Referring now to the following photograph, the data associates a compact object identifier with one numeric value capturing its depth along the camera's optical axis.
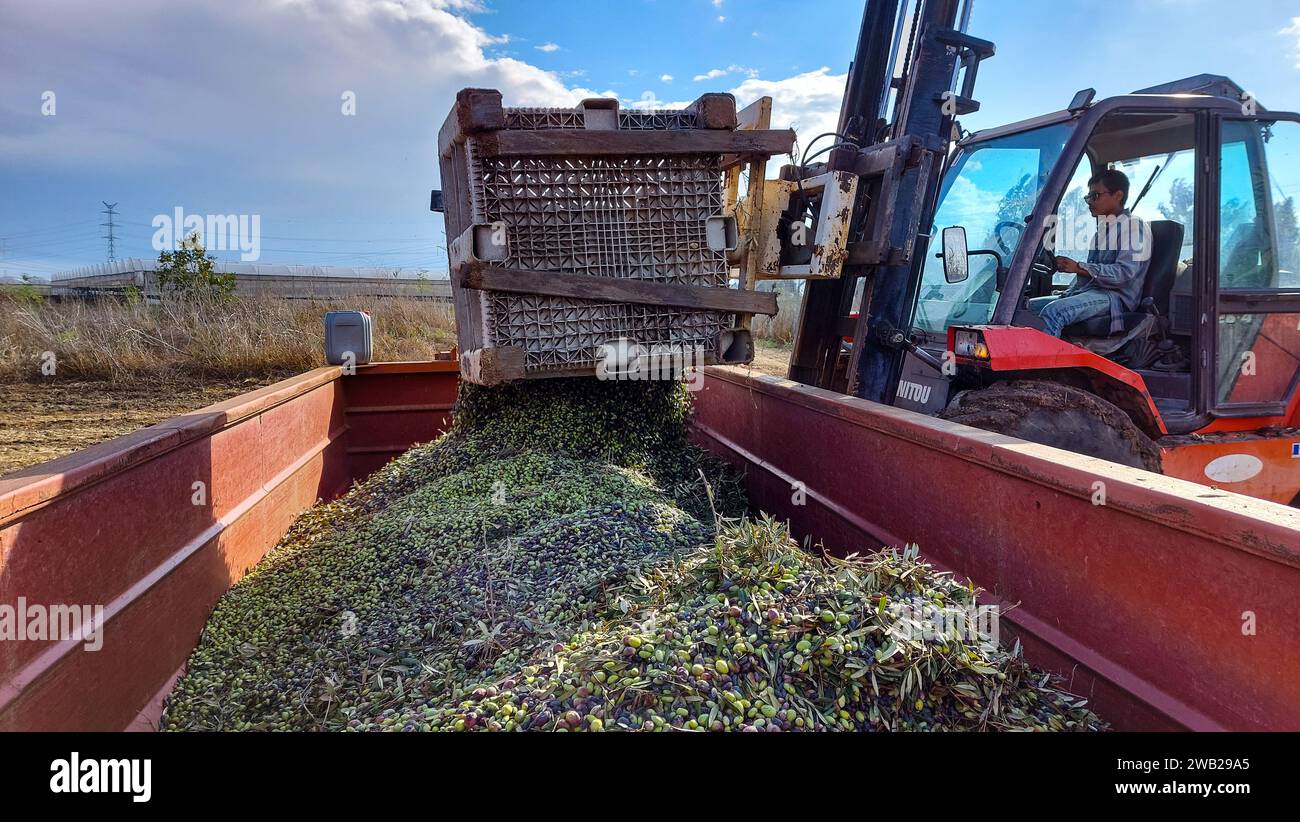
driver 3.79
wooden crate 3.16
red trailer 1.62
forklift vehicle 3.58
